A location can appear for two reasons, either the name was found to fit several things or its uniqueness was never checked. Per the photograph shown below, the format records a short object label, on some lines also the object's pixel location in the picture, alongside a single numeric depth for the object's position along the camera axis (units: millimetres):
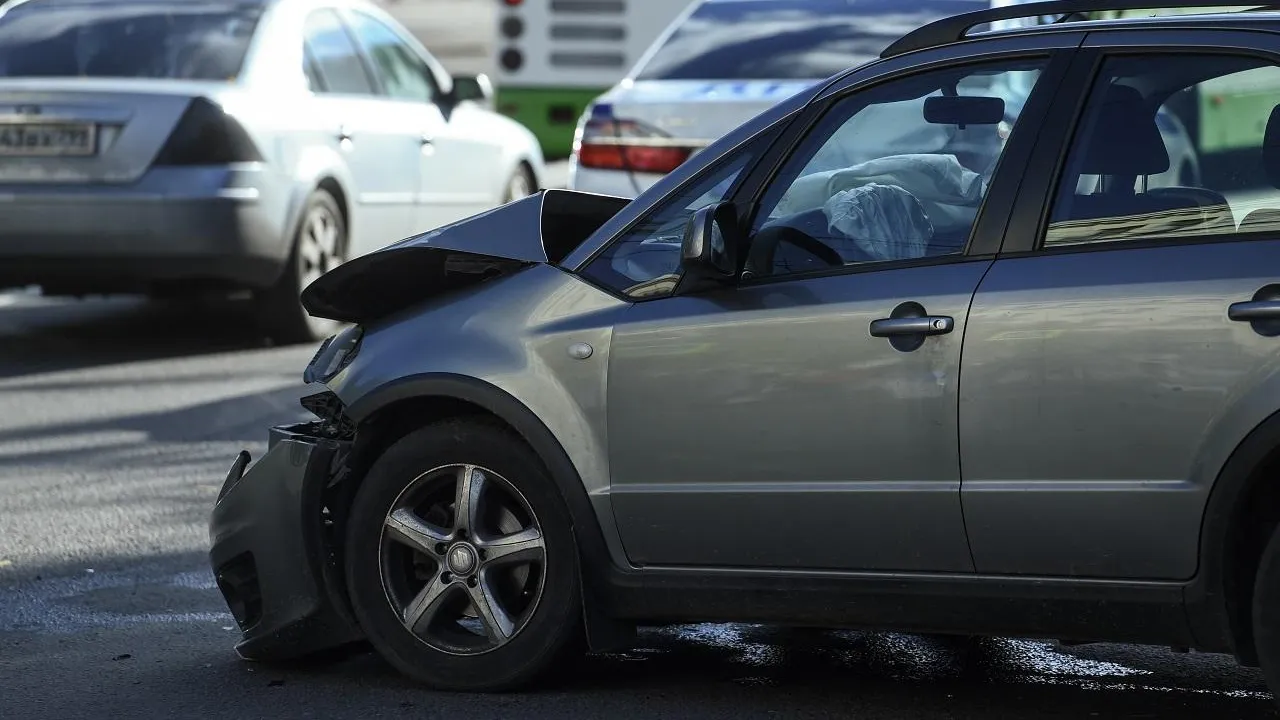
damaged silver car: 8492
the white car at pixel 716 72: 18687
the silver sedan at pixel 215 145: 20328
